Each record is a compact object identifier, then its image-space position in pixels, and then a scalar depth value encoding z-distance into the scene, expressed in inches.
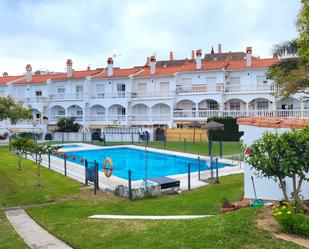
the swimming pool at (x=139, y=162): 877.8
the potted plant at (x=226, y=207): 403.2
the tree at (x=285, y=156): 266.4
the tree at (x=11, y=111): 919.0
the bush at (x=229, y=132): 1445.6
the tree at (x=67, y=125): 1804.9
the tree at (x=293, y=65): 829.8
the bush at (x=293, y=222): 252.6
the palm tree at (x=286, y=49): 1036.5
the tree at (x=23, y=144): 719.7
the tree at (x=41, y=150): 665.8
